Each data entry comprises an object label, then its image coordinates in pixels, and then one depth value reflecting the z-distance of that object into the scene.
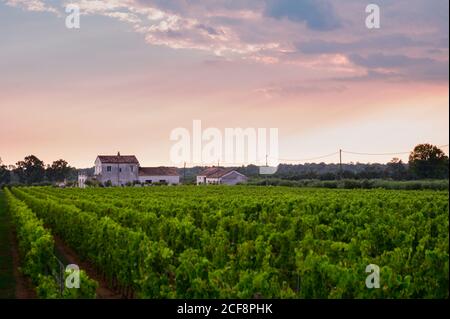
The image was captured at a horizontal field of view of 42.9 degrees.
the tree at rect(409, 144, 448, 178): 85.38
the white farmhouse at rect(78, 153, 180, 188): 102.12
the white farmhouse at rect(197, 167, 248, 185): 104.06
